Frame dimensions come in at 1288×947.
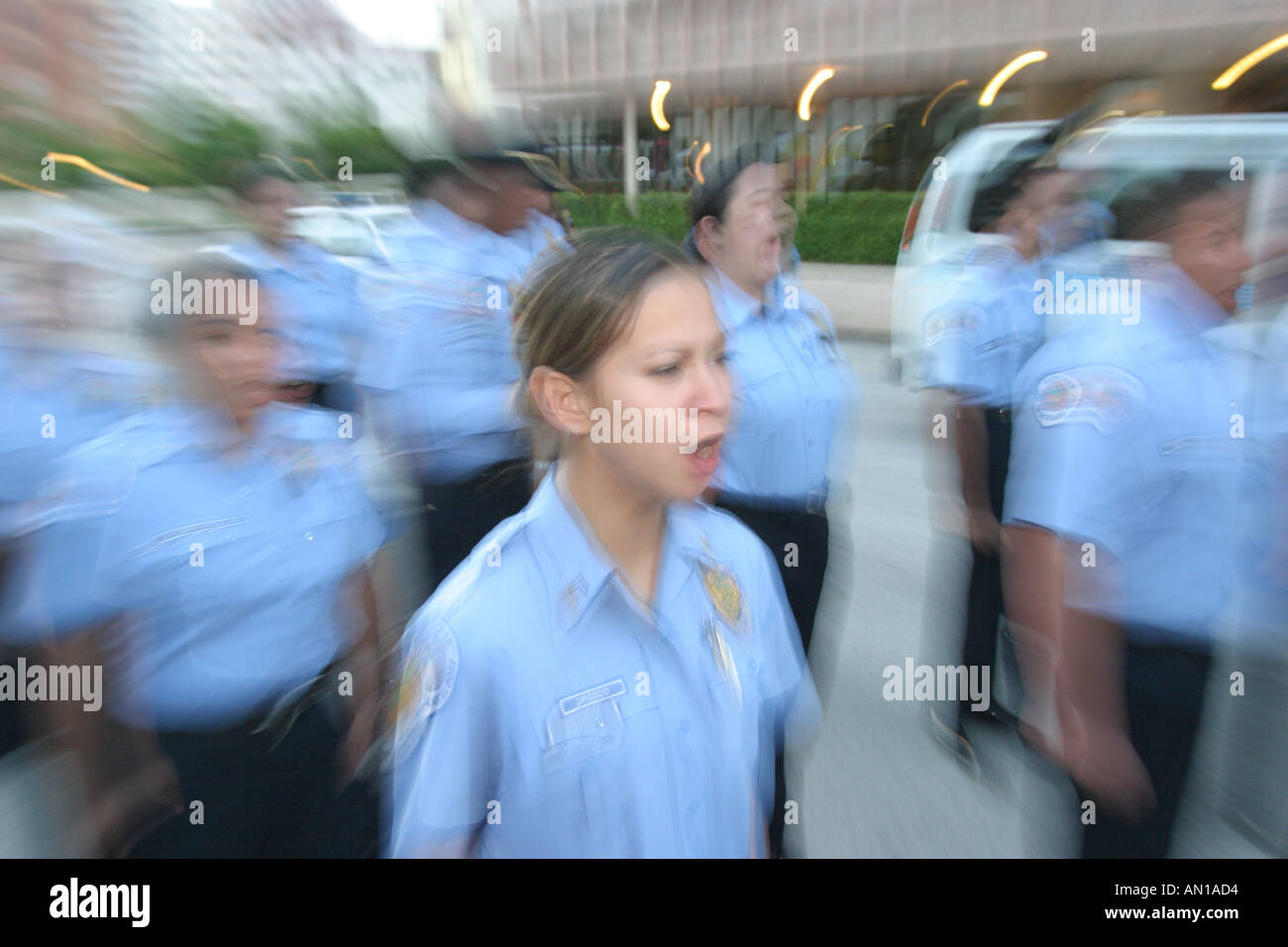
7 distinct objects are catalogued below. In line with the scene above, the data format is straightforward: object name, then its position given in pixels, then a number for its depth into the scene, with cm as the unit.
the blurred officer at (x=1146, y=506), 194
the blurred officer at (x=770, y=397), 240
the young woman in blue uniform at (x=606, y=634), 139
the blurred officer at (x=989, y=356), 285
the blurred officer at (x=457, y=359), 254
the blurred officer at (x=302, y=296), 219
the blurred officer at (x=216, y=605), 188
